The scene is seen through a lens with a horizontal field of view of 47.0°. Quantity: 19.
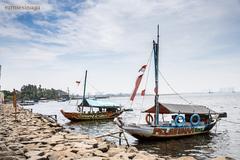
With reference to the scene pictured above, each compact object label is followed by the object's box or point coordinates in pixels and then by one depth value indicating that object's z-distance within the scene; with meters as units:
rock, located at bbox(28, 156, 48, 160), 10.75
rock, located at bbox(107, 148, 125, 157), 12.71
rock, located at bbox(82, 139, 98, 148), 14.06
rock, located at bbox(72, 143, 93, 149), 13.48
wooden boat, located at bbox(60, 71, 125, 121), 47.47
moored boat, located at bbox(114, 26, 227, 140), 25.50
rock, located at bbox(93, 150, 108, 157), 11.88
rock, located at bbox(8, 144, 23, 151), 12.58
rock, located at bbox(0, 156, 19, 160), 9.83
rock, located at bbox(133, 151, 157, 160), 11.94
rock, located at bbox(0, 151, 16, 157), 10.38
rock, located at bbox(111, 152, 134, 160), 11.79
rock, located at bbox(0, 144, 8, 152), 11.48
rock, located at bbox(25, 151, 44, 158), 11.19
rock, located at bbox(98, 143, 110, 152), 13.47
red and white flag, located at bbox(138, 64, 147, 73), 24.64
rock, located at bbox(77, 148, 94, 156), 12.10
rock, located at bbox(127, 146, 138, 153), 14.19
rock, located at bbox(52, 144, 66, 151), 12.87
